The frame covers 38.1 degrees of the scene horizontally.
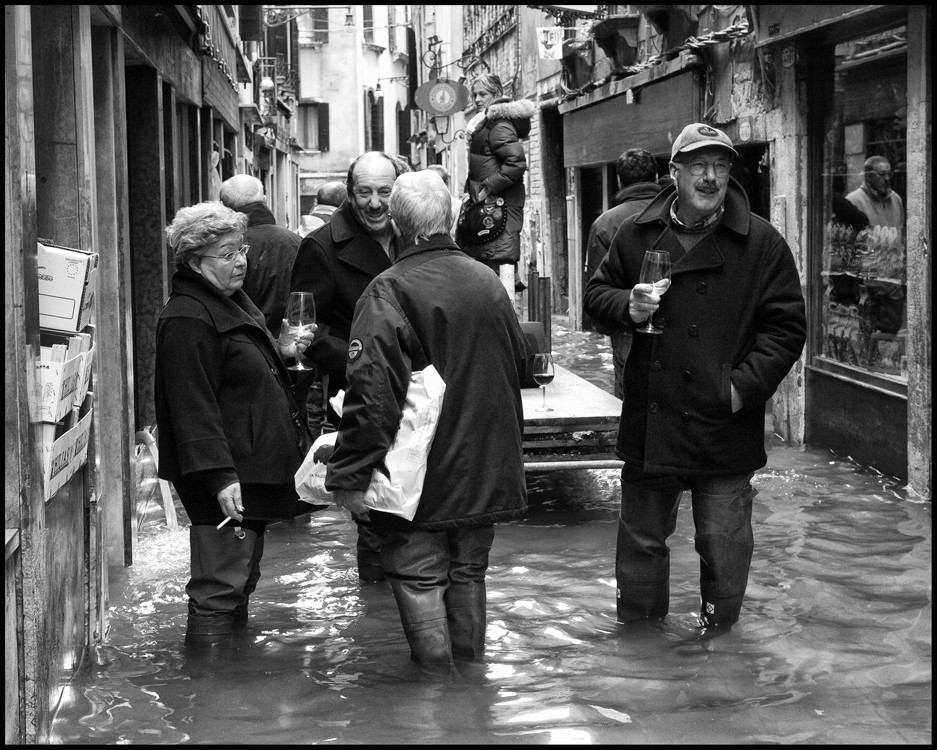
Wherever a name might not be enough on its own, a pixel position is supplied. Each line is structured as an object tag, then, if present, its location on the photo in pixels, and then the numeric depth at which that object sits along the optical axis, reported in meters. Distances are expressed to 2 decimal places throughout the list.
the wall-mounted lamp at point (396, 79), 54.23
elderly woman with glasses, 4.62
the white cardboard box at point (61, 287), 4.31
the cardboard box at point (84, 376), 4.43
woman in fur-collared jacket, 9.27
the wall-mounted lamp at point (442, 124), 33.17
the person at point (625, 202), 8.48
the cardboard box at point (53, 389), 3.97
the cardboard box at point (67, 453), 4.07
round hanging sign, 24.52
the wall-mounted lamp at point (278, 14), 32.19
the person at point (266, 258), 7.58
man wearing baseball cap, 4.89
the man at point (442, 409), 4.43
